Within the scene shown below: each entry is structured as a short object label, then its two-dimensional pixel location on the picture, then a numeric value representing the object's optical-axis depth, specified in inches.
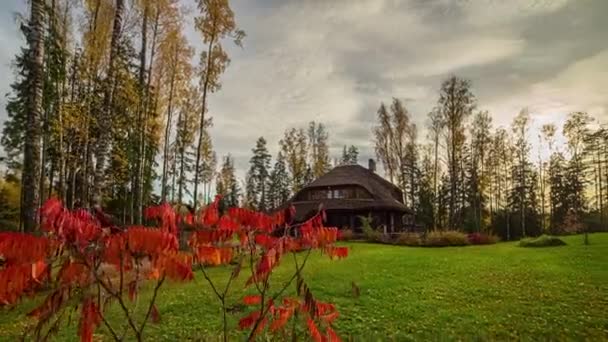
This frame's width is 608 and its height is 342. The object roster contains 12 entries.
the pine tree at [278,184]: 1984.5
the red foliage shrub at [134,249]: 90.2
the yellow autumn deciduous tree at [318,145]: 1524.4
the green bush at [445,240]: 847.7
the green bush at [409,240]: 862.5
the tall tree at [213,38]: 650.8
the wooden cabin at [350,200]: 1112.2
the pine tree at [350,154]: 2150.7
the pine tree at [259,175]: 2060.8
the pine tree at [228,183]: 2052.2
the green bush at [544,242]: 730.2
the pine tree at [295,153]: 1462.8
